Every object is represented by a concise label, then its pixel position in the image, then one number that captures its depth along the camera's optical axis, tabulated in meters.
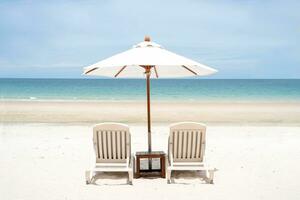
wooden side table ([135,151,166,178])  6.05
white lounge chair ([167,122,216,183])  5.92
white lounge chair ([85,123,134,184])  5.88
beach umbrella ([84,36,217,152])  5.72
